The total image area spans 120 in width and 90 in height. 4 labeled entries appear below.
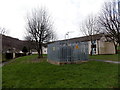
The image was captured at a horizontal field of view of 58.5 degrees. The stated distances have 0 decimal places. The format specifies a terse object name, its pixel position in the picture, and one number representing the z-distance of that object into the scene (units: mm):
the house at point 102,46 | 31453
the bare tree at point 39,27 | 22312
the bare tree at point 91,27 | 27219
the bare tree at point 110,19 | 19342
